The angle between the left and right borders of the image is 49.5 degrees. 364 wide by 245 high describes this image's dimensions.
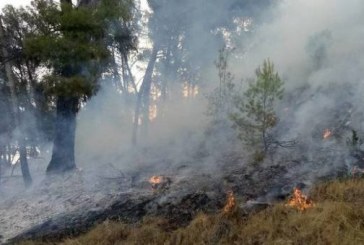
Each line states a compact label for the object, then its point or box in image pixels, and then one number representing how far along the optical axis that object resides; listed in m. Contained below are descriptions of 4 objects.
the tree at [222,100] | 14.31
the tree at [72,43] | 9.20
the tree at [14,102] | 11.88
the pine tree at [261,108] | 9.16
